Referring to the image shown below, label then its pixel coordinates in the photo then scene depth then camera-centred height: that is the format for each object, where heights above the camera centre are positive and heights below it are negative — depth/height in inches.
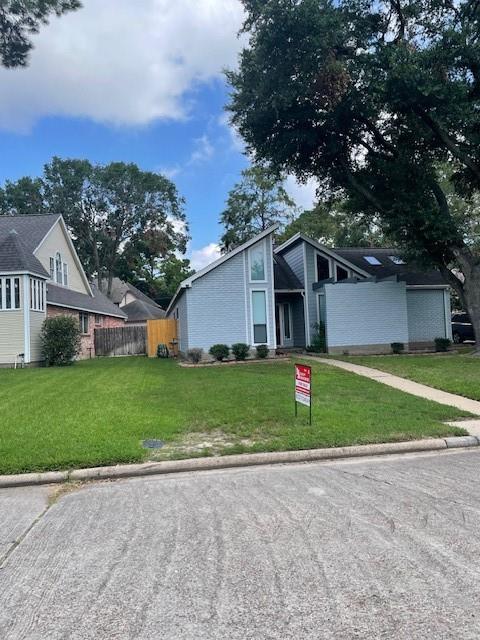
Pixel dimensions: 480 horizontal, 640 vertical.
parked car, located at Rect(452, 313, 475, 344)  1062.4 +1.4
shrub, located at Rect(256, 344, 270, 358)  766.5 -20.9
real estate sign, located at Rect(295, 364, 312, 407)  301.6 -30.7
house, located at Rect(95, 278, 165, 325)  1812.3 +162.9
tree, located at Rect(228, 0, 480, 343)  637.3 +337.7
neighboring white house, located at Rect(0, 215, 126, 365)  772.6 +107.4
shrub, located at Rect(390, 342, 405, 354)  806.5 -22.7
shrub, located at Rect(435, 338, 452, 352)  820.6 -20.0
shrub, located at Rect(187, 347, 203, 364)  755.4 -22.8
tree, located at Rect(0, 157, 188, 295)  1961.1 +575.5
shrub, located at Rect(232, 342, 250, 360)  753.6 -18.3
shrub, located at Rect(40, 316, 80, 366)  806.5 +9.2
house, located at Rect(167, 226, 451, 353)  773.3 +60.6
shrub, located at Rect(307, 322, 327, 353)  828.0 -7.0
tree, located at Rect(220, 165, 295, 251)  1592.0 +437.1
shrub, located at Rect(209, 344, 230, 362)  749.3 -18.4
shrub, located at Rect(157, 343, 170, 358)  991.6 -20.7
